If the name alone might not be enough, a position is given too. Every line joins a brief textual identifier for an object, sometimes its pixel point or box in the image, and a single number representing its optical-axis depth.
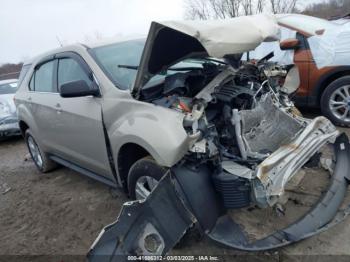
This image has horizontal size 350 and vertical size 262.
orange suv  5.18
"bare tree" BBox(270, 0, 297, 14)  29.10
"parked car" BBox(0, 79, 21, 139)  8.27
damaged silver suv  2.62
